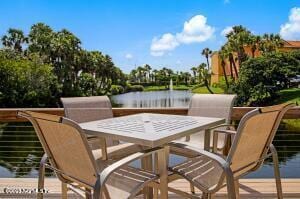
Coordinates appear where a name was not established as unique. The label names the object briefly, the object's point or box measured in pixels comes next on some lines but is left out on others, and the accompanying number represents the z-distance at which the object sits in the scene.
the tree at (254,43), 23.59
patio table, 1.17
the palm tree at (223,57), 24.14
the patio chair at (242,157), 1.05
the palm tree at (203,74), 30.40
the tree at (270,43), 23.70
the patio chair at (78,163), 0.99
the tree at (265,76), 19.80
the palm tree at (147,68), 41.51
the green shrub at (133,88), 39.87
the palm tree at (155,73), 40.65
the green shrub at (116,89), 33.61
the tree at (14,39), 24.54
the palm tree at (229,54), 23.54
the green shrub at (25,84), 17.11
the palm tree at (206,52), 29.43
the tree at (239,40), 23.07
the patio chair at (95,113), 1.59
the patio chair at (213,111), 1.62
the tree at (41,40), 23.70
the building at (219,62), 26.03
